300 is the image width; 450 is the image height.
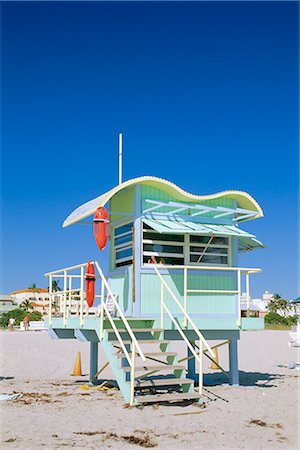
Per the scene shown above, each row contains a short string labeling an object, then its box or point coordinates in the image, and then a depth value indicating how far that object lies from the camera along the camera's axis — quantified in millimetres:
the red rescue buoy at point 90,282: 12234
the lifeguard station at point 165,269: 11984
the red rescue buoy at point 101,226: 12273
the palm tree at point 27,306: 88438
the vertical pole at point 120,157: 14109
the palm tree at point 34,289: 116562
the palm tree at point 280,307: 104138
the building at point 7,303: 93750
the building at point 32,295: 109750
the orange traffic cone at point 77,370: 17422
